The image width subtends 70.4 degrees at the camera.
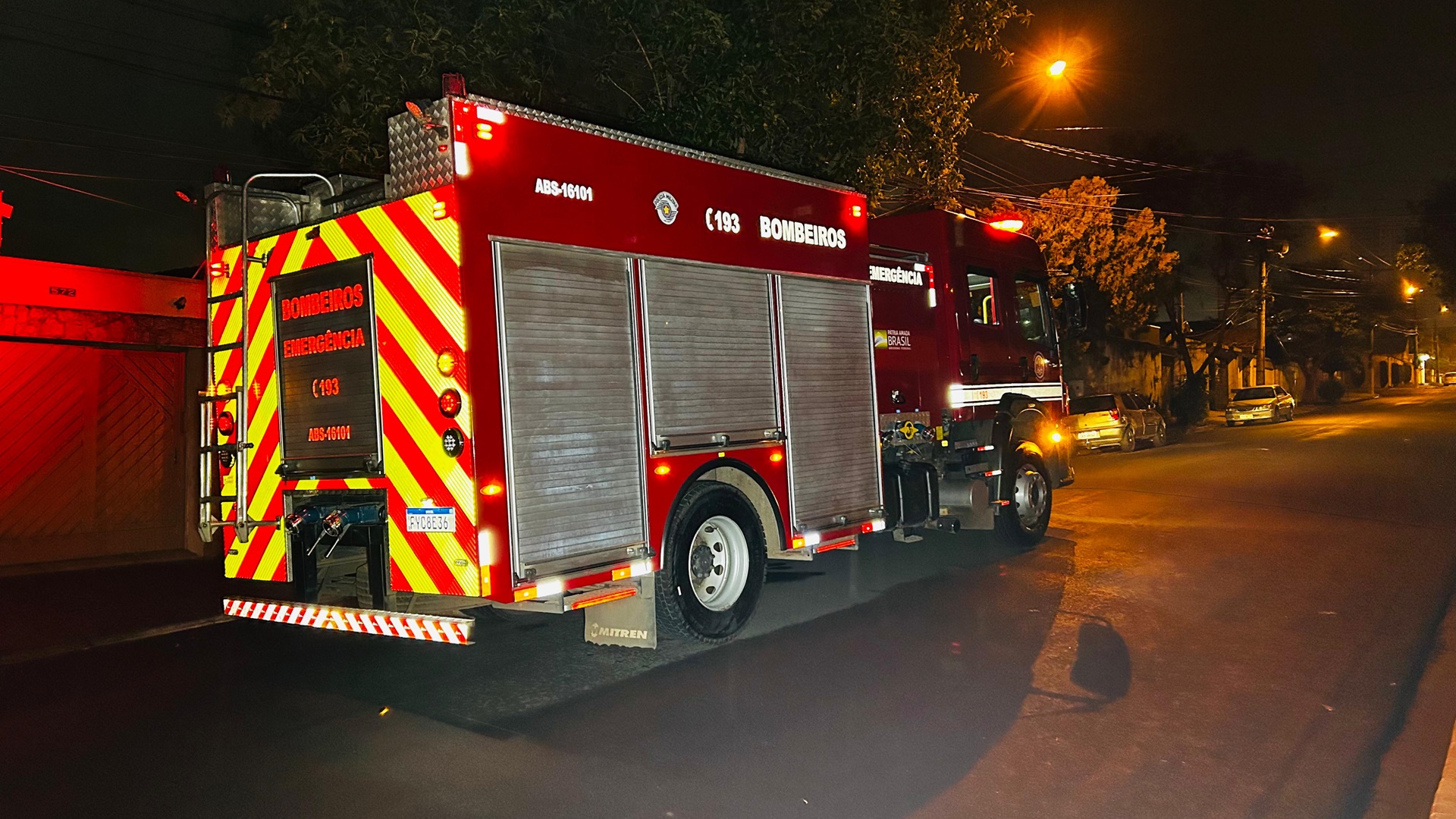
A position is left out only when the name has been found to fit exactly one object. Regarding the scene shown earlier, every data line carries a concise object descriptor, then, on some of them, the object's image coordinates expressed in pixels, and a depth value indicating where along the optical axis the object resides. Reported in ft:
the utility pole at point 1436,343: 369.75
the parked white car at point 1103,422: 82.99
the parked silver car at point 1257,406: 122.52
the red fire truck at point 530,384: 18.48
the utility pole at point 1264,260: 134.82
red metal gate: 37.58
